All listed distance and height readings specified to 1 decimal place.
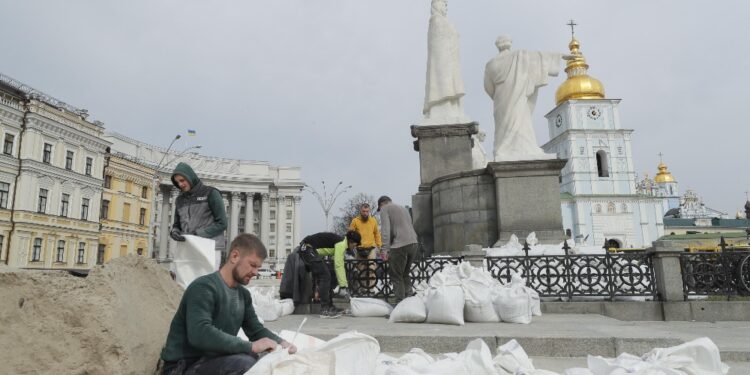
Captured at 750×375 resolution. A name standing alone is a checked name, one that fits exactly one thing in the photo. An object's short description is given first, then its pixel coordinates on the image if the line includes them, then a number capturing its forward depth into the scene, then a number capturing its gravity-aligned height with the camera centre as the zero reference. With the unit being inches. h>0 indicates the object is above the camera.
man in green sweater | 96.7 -14.6
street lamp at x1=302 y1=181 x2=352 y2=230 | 1621.8 +191.3
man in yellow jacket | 292.2 +10.0
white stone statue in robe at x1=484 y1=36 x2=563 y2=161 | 409.3 +154.9
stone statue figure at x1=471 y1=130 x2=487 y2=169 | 545.2 +126.8
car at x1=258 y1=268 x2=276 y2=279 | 2385.6 -83.8
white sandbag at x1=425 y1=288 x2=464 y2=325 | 212.1 -23.8
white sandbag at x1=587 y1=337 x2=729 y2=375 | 119.0 -30.0
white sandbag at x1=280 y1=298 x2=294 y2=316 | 274.8 -29.7
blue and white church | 2696.9 +507.4
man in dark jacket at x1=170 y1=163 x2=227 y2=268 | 187.0 +22.6
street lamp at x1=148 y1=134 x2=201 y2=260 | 1964.8 +188.5
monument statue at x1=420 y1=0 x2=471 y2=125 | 498.0 +207.3
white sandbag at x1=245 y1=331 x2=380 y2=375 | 88.8 -21.3
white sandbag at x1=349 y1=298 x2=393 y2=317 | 255.9 -29.2
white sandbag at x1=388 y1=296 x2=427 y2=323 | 220.6 -27.6
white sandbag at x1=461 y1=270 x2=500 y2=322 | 218.7 -23.5
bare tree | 2175.2 +223.4
